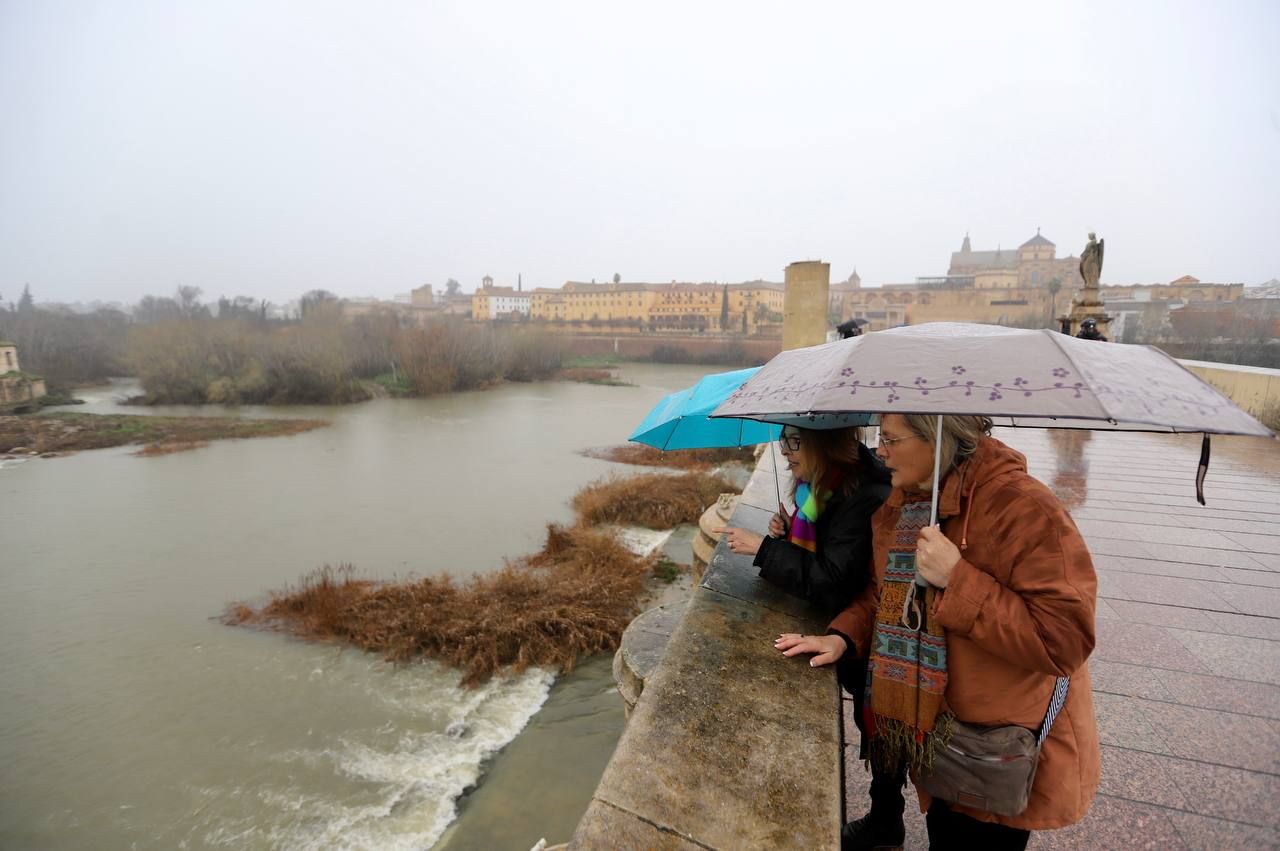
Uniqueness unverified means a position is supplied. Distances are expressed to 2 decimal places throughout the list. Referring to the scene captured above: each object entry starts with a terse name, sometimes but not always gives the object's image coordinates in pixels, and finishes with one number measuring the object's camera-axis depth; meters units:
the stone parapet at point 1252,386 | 8.49
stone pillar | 12.05
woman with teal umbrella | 1.74
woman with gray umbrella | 1.13
